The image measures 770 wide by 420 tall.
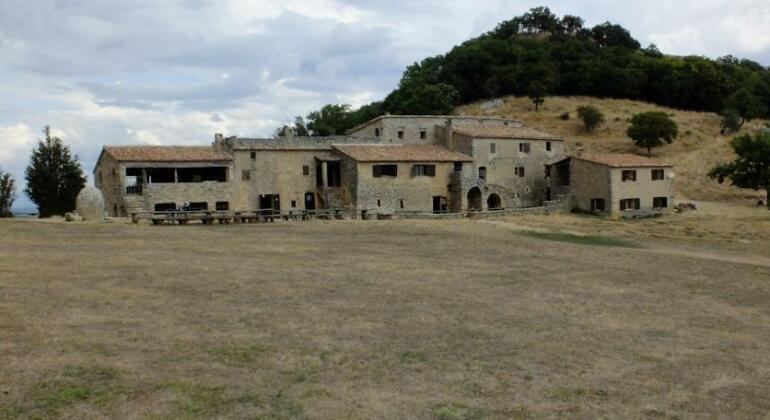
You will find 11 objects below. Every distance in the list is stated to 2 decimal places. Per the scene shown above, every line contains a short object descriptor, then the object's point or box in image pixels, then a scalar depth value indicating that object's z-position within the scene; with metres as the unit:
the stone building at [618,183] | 58.12
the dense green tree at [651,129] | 82.31
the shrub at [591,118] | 92.06
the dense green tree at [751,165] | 62.78
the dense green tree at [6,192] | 55.47
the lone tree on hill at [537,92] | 105.69
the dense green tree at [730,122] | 96.81
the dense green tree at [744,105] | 101.81
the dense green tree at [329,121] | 94.81
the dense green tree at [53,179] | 53.59
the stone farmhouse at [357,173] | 52.19
